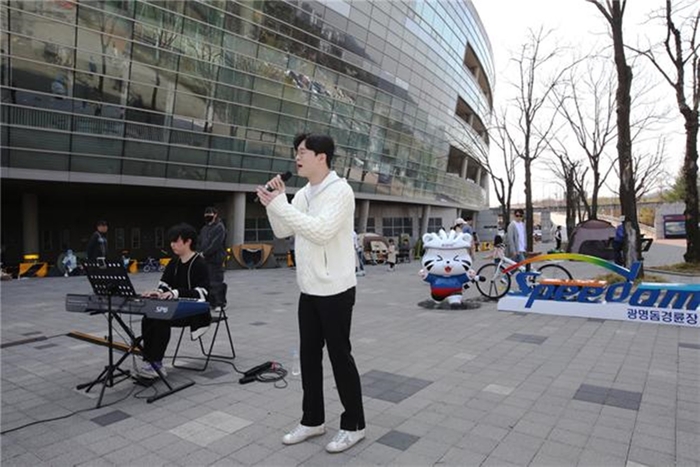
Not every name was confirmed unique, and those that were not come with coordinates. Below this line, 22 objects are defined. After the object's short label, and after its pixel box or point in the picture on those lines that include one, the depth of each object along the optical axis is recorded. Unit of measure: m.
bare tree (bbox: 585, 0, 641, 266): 11.95
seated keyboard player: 4.70
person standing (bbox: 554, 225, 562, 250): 27.90
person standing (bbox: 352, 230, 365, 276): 18.48
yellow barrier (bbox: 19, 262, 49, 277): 16.86
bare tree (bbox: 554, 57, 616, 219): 25.70
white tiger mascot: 9.16
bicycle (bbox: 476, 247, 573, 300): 9.96
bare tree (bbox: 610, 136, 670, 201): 31.23
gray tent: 19.52
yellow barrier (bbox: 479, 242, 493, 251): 40.79
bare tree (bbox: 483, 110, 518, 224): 27.19
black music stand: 4.22
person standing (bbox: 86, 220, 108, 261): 9.88
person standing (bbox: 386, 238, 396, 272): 20.05
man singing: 3.06
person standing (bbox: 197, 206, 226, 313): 7.73
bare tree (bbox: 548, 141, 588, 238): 28.98
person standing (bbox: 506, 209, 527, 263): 11.92
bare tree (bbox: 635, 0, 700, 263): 14.67
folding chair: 5.30
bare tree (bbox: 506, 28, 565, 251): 23.07
